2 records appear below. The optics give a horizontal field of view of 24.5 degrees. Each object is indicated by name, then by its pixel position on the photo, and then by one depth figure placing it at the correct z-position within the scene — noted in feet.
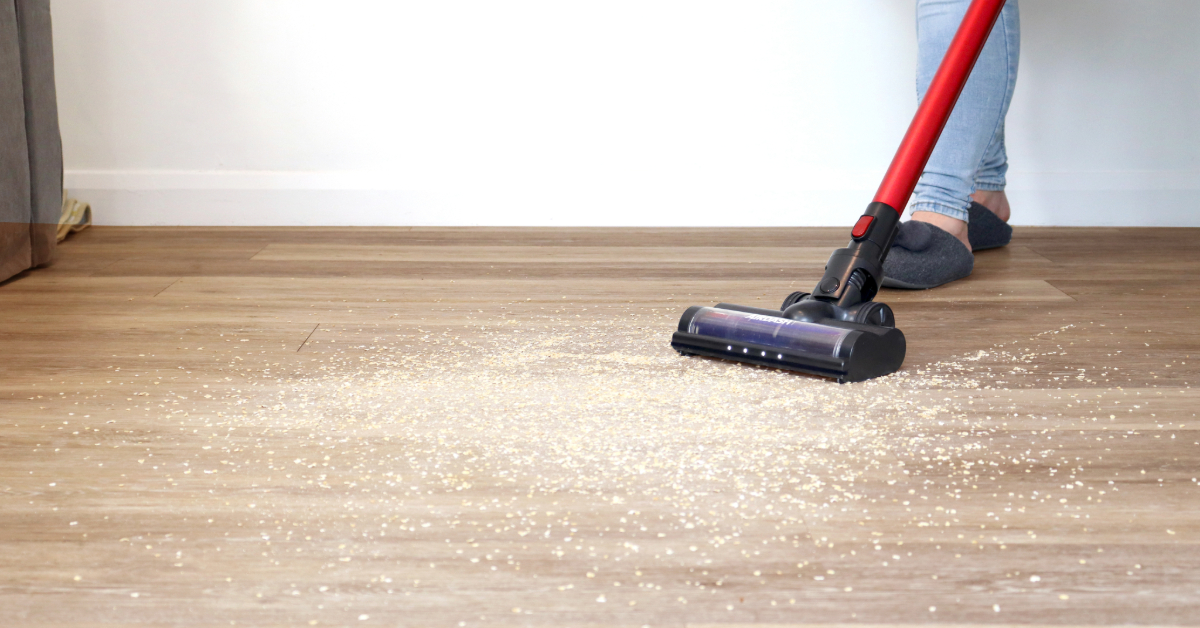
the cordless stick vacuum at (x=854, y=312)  11.11
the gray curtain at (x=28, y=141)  12.91
